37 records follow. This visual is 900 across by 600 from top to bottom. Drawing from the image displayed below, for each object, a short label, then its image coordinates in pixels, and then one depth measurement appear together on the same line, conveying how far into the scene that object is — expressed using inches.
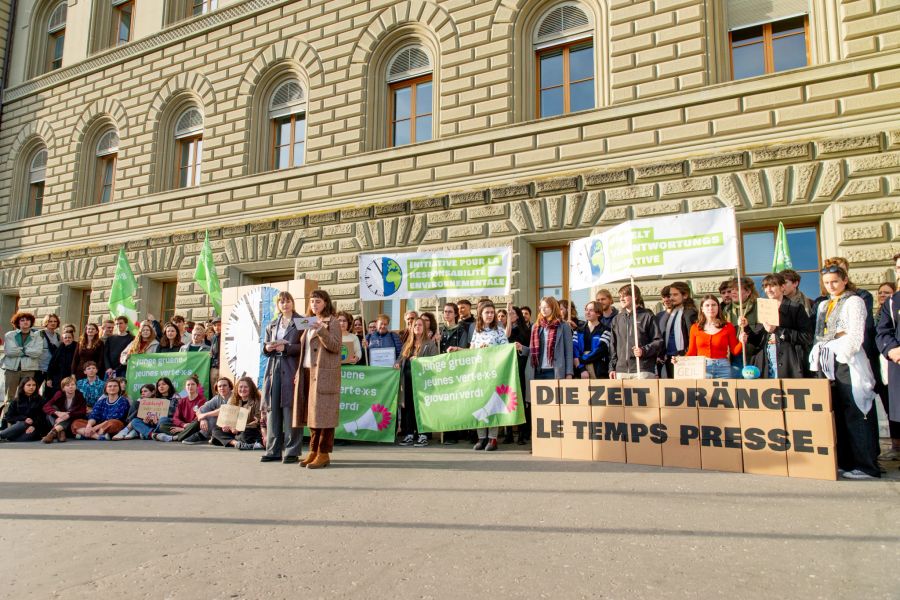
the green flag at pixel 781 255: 343.0
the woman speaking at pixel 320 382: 239.0
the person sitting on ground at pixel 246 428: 303.7
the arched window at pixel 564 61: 454.9
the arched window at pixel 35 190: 765.3
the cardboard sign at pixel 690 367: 233.7
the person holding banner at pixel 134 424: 351.3
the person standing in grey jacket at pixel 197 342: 412.5
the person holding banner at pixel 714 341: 242.4
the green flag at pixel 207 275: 487.7
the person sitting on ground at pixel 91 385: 382.0
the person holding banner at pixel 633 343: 266.2
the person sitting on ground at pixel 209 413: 327.3
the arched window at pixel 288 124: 573.0
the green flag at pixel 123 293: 502.3
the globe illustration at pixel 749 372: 225.8
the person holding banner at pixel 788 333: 229.6
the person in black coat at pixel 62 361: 391.5
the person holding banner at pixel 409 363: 315.6
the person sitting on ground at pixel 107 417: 351.6
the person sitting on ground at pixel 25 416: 348.2
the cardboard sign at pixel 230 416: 312.2
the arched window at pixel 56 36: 776.3
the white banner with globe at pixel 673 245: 246.7
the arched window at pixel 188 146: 633.6
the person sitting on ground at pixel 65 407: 350.3
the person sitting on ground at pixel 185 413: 341.7
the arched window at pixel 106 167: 698.2
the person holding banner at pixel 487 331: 292.4
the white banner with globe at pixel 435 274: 312.3
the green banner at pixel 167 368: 384.2
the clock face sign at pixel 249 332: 360.8
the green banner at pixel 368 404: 308.3
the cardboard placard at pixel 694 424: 203.2
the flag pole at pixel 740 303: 243.6
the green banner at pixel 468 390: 275.3
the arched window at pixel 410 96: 517.7
